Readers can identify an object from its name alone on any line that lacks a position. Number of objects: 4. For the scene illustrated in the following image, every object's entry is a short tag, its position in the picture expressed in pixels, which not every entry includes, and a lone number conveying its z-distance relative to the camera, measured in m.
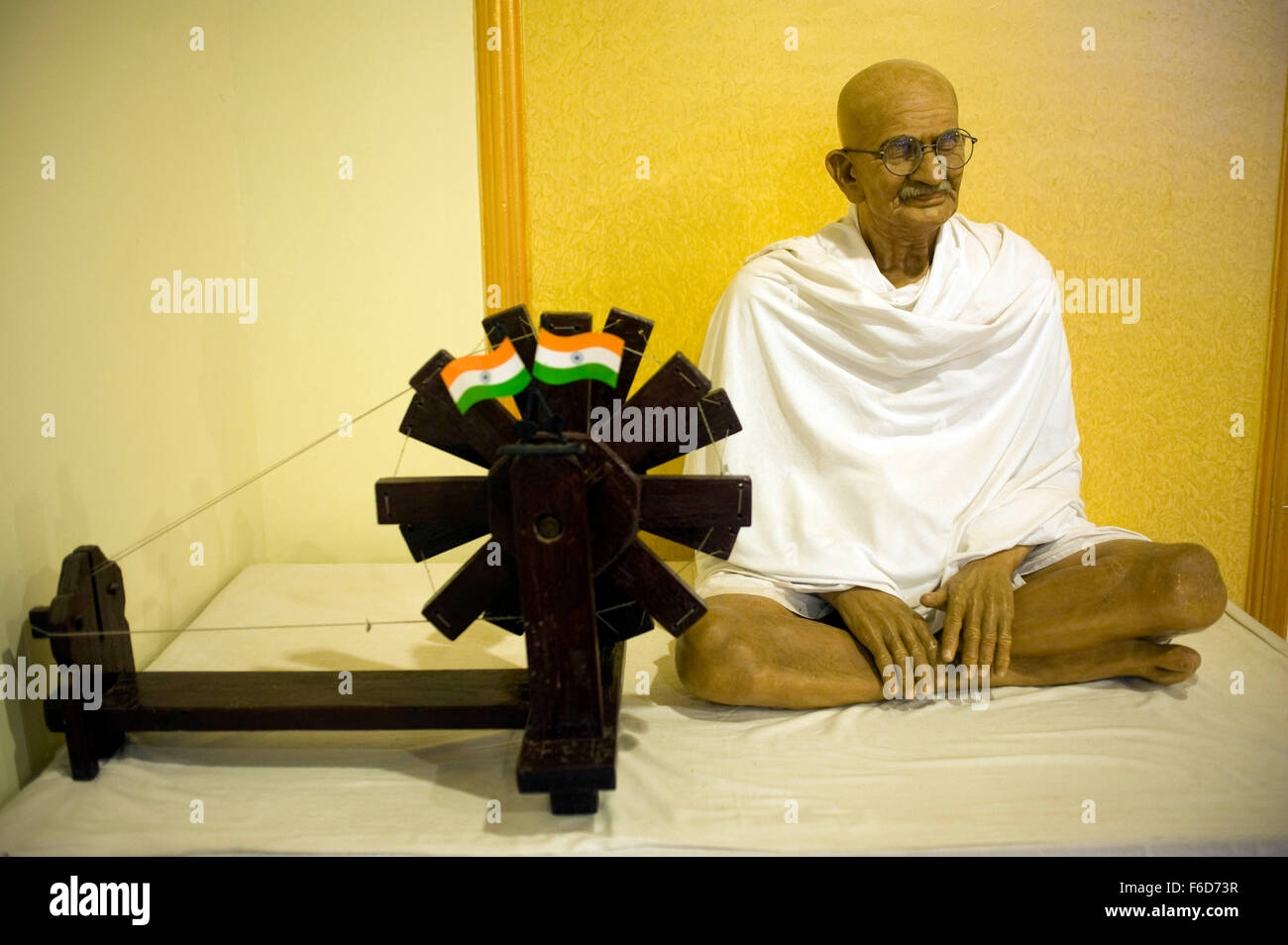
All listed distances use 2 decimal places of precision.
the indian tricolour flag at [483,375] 2.30
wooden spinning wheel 2.25
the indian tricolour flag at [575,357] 2.36
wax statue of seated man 2.90
